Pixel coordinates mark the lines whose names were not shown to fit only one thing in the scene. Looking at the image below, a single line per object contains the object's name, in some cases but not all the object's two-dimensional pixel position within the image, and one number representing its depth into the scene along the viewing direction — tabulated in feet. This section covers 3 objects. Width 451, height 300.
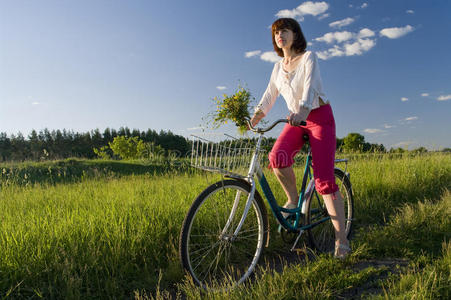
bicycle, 8.42
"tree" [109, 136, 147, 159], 83.82
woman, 9.97
